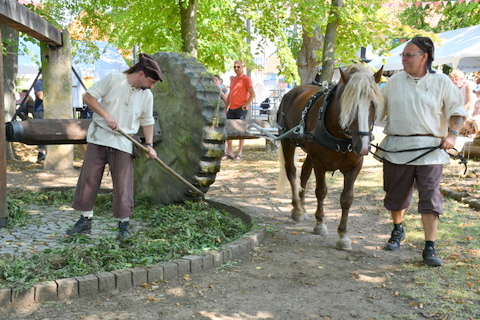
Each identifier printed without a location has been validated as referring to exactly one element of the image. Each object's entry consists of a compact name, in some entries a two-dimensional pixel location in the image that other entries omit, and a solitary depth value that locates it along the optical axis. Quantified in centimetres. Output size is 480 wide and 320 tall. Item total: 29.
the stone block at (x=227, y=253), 513
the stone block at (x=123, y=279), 434
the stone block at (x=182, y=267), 471
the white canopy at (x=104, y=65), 2036
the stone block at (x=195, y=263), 480
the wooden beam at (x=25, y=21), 584
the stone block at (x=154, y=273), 452
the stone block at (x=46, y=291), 402
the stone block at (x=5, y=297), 389
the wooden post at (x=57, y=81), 995
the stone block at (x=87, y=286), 418
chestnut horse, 504
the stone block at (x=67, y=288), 409
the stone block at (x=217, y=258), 499
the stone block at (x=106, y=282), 426
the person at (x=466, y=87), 999
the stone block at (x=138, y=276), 443
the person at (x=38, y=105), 1297
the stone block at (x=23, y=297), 393
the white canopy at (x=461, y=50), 1603
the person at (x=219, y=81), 1370
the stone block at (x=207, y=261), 489
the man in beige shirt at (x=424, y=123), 507
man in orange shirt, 1214
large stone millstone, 634
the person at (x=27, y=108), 1408
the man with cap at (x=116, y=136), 539
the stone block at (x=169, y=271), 461
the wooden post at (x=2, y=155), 555
